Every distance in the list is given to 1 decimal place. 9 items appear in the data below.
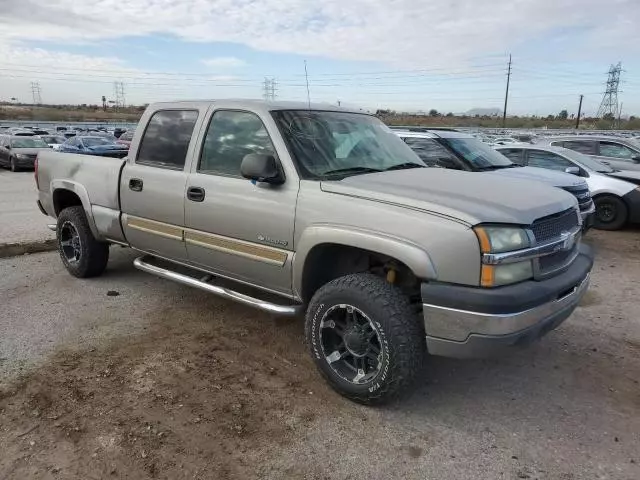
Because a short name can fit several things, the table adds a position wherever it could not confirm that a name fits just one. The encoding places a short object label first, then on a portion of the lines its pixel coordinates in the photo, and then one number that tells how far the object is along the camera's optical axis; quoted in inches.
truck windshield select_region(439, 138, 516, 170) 346.9
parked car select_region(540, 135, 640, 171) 489.4
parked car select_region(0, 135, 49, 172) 816.9
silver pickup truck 116.3
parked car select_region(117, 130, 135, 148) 946.8
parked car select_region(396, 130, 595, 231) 313.1
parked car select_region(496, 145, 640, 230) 383.6
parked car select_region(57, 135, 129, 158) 805.2
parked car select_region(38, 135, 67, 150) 1024.0
